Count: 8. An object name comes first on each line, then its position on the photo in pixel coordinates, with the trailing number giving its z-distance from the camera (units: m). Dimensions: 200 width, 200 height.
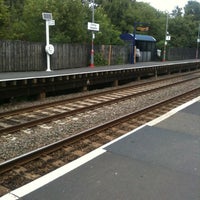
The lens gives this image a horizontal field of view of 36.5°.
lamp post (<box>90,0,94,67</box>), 21.61
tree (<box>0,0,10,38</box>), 19.03
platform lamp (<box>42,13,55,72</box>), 16.98
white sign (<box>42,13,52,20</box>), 16.89
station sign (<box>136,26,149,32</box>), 29.07
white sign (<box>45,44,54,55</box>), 17.59
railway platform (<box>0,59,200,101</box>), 11.10
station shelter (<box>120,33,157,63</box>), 28.47
